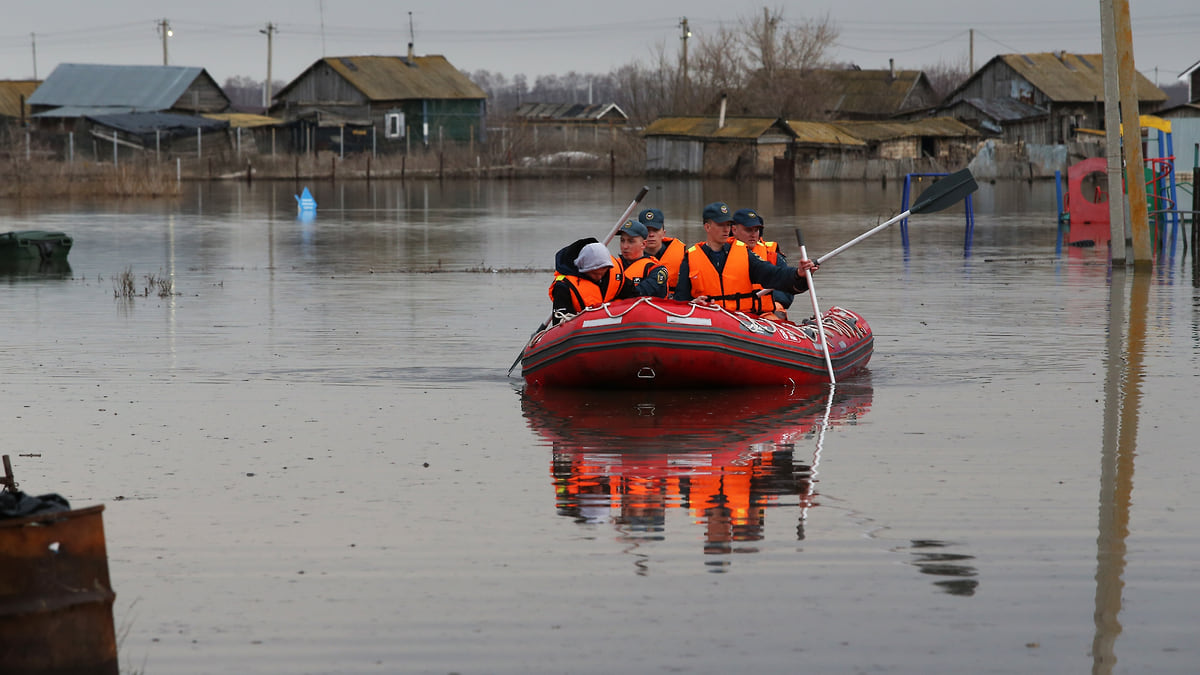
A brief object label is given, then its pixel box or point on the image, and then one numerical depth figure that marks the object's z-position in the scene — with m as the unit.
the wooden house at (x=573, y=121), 99.78
